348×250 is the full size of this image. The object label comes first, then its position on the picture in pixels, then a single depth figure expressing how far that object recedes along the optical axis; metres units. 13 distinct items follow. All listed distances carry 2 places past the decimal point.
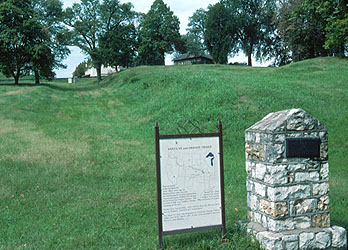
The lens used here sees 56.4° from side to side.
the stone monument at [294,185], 4.57
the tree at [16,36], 35.06
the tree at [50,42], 37.41
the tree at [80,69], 84.56
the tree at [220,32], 56.62
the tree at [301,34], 35.66
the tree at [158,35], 54.25
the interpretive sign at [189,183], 4.57
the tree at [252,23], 56.28
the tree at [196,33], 58.44
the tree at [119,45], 47.72
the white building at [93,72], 93.41
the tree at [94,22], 48.12
